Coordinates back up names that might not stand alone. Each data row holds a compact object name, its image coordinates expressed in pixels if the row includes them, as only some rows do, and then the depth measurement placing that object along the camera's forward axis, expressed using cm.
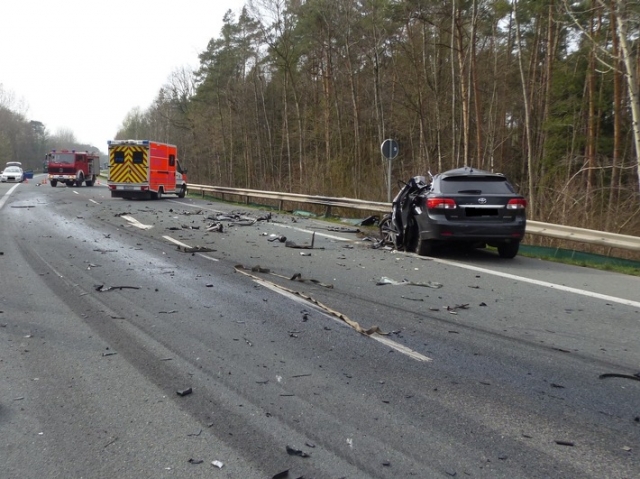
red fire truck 4103
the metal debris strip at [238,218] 1755
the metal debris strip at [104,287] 767
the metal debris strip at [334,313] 584
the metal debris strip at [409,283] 834
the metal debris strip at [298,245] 1220
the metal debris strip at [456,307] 688
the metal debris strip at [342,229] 1583
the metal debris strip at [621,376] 459
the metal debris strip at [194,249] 1143
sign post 1714
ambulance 2728
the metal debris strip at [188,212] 2029
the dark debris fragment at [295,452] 329
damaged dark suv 1036
